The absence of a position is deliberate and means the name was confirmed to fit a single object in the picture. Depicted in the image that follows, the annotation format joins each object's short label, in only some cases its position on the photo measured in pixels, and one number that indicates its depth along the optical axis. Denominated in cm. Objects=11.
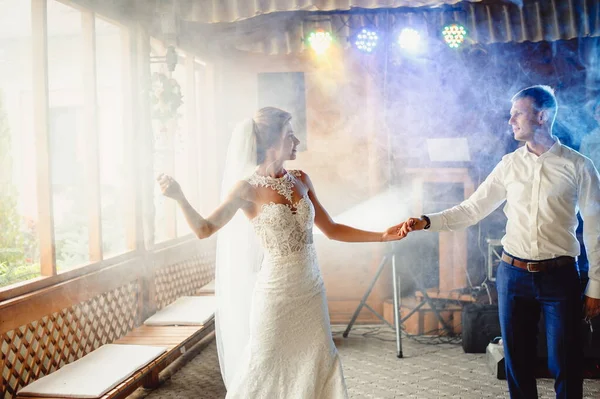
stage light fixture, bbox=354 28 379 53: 667
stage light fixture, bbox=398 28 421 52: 669
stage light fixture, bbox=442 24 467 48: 643
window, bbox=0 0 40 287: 590
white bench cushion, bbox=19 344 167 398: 346
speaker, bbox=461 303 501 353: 575
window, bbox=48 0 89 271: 760
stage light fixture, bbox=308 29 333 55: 662
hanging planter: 534
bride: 313
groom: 322
